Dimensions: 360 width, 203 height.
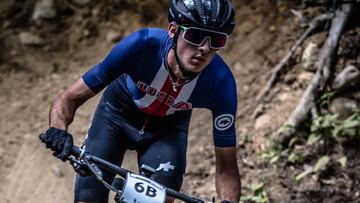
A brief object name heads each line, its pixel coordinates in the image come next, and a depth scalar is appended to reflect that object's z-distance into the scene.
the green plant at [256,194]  10.14
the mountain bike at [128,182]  5.52
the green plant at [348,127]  10.35
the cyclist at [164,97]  6.32
